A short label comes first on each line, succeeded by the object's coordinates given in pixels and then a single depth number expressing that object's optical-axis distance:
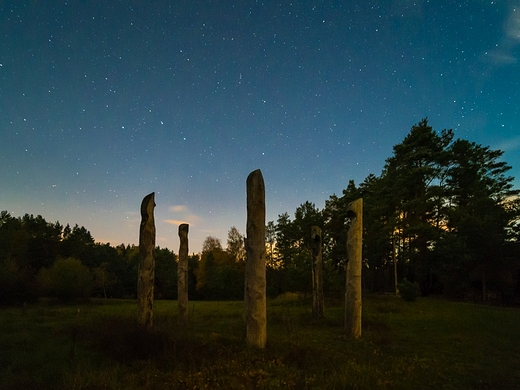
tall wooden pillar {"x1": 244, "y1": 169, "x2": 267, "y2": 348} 8.44
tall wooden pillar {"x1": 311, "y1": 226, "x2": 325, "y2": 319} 14.86
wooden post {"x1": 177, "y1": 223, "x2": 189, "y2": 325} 14.92
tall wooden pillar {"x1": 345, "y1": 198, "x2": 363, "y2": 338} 10.43
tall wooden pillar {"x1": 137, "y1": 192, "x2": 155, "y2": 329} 11.06
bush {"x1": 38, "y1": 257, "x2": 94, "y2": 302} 30.22
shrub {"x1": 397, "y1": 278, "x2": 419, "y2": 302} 23.86
